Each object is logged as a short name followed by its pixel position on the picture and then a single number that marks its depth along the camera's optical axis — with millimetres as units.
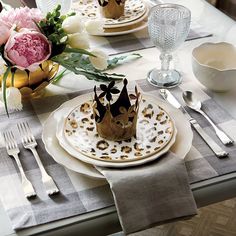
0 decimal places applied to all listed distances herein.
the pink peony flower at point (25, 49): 1352
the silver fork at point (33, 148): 1211
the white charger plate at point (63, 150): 1236
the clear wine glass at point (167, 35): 1522
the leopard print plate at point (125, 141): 1256
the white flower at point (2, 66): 1370
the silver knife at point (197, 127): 1298
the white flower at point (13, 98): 1354
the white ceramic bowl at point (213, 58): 1489
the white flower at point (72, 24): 1438
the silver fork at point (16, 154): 1203
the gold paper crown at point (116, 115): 1288
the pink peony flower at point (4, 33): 1357
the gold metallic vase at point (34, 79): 1431
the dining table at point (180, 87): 1160
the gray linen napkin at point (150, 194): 1155
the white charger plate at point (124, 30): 1725
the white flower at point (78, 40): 1445
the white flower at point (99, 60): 1451
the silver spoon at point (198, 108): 1330
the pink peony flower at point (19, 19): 1397
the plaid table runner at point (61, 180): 1170
